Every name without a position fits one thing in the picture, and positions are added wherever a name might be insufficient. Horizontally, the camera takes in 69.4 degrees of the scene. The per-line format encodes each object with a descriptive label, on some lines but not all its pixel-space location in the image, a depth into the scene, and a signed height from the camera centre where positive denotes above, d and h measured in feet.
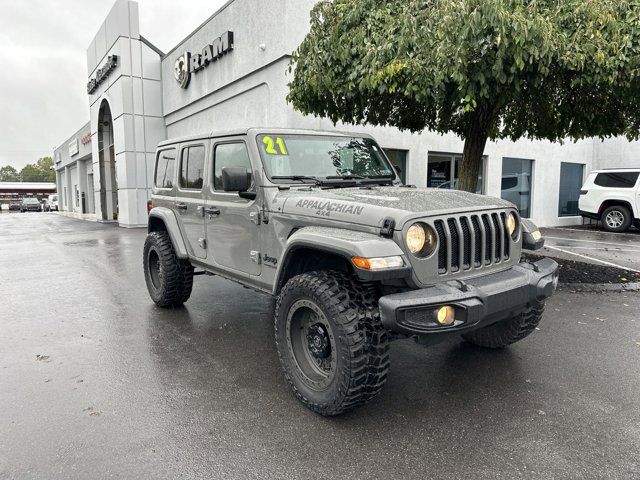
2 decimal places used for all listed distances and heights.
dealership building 37.17 +8.02
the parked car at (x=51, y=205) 172.35 -6.54
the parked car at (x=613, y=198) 44.70 -0.92
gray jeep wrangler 9.17 -1.52
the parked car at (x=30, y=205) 161.17 -6.16
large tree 15.96 +4.82
